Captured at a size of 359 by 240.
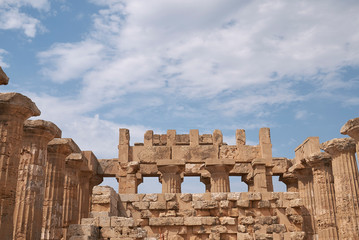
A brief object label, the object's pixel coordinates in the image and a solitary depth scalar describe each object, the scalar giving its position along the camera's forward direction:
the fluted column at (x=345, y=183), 14.37
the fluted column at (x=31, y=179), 12.25
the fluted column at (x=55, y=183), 15.07
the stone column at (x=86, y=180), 20.08
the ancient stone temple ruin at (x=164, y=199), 11.12
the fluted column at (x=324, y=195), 16.47
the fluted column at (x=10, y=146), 10.56
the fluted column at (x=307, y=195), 18.21
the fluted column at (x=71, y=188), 17.08
